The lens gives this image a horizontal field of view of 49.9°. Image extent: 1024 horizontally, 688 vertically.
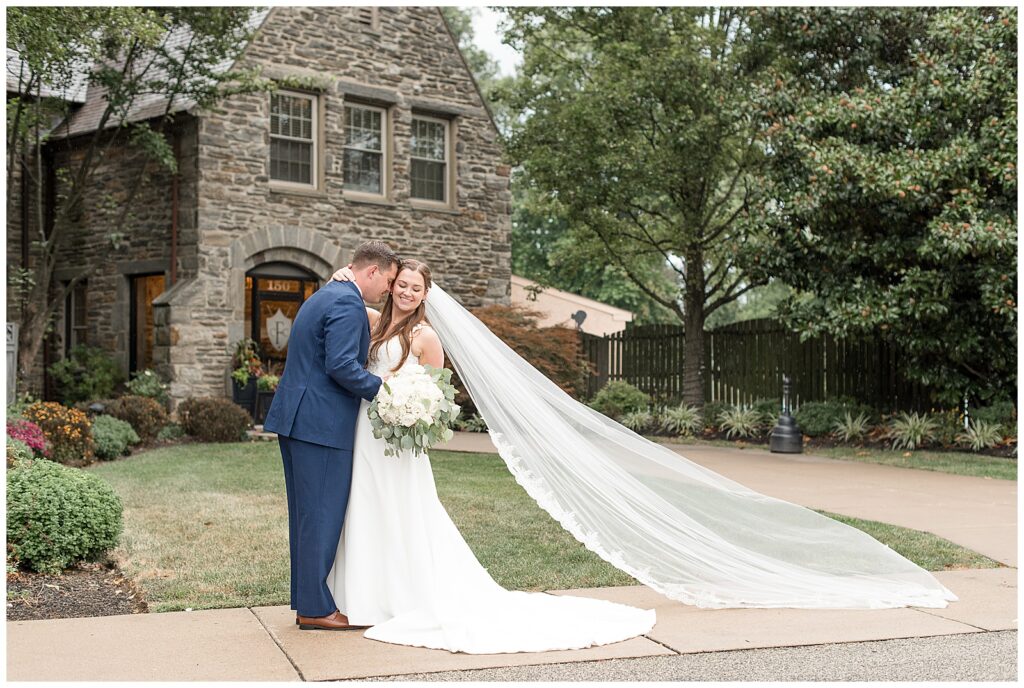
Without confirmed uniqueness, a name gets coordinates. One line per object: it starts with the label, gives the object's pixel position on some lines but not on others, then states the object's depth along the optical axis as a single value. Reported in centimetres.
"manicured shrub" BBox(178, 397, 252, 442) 1606
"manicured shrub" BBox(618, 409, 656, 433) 1842
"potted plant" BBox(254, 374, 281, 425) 1745
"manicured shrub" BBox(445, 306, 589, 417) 1386
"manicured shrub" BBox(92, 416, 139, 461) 1398
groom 550
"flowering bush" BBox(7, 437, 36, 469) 809
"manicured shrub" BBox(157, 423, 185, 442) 1612
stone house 1761
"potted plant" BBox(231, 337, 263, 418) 1759
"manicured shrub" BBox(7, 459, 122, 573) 696
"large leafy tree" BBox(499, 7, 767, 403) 1762
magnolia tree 1393
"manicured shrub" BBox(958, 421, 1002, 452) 1429
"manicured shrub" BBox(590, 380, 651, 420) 1897
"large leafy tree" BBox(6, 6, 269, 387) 1653
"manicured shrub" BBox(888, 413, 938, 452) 1517
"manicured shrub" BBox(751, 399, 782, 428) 1781
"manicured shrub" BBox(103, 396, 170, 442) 1570
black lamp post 1541
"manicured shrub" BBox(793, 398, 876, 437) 1670
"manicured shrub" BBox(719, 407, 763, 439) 1761
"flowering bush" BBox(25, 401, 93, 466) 1288
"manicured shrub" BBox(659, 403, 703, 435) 1825
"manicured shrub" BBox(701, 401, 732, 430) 1857
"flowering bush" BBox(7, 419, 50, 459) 1056
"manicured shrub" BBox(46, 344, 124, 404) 1811
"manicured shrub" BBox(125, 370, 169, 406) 1717
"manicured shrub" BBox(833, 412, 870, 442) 1619
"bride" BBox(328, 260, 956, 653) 556
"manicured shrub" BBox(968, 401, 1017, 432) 1473
